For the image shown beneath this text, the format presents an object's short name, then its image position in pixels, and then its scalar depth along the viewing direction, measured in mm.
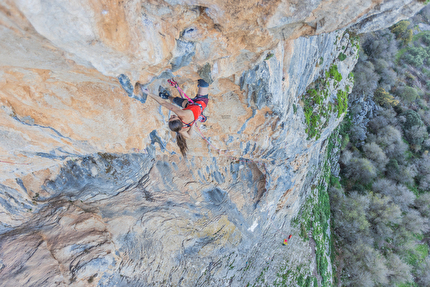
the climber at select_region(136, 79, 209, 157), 3363
